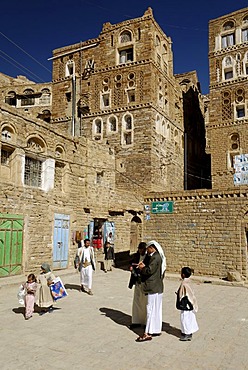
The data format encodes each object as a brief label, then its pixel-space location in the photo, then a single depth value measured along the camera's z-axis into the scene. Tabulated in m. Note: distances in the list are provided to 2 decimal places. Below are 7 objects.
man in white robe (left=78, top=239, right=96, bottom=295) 9.74
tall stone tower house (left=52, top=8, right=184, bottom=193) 22.53
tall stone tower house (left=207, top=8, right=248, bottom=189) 25.06
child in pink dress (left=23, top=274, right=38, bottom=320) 7.00
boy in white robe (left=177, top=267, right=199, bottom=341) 5.71
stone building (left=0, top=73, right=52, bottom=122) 28.55
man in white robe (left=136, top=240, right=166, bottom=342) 5.80
